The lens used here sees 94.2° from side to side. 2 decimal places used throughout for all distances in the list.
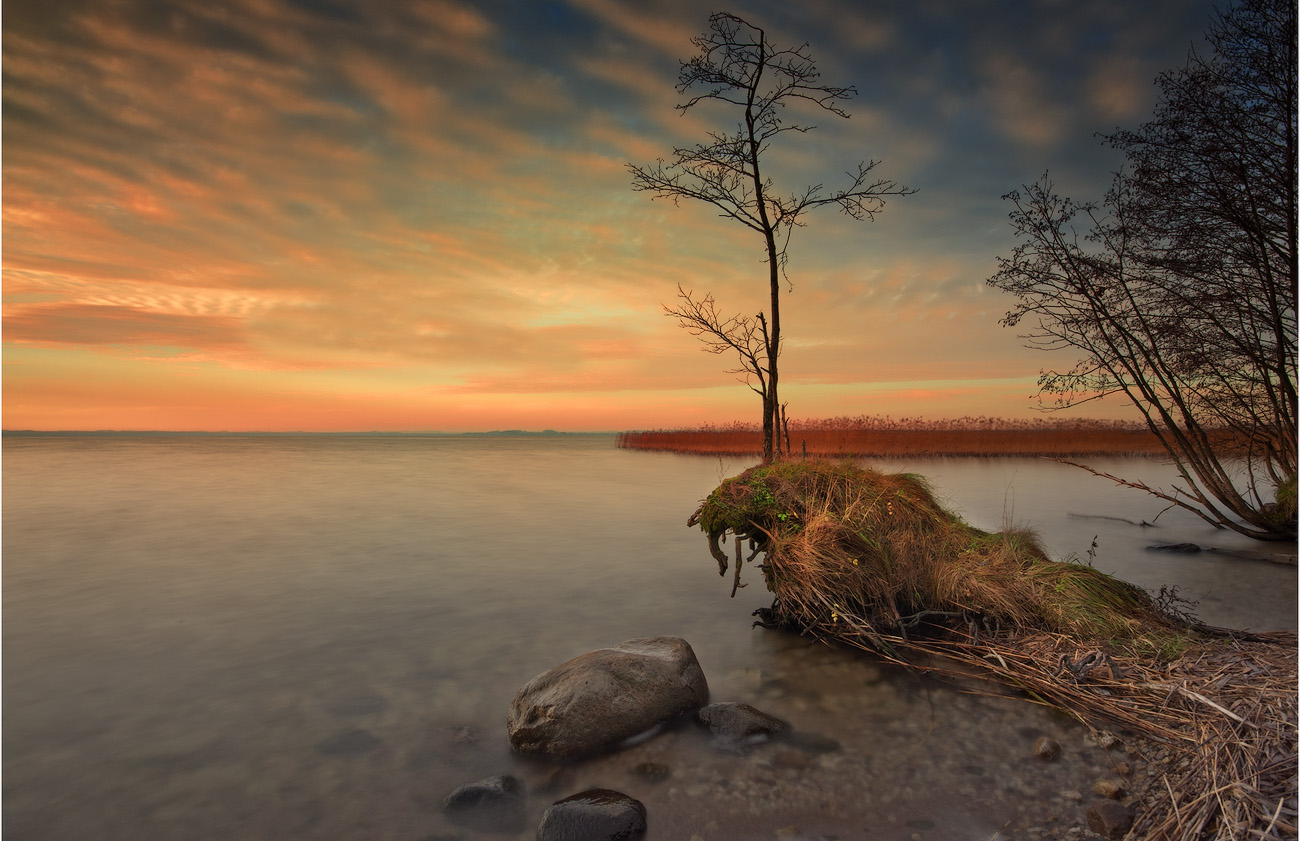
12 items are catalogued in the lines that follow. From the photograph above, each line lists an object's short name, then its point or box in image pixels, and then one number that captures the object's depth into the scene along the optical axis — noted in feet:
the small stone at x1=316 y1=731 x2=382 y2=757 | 13.28
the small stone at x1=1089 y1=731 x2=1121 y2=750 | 11.69
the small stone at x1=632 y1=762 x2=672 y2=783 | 11.65
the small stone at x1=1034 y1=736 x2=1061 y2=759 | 11.69
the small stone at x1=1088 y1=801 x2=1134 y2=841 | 9.36
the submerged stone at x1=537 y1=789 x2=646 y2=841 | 9.93
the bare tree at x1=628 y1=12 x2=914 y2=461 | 33.58
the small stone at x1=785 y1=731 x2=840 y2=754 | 12.59
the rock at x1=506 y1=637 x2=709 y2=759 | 12.74
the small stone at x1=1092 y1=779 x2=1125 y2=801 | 10.25
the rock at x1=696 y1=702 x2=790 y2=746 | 12.98
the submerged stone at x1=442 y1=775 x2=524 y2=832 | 10.61
